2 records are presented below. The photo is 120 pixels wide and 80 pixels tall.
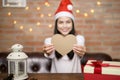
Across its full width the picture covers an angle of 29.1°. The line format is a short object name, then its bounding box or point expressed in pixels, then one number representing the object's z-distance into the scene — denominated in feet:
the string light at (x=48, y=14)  7.92
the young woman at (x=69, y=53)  5.34
